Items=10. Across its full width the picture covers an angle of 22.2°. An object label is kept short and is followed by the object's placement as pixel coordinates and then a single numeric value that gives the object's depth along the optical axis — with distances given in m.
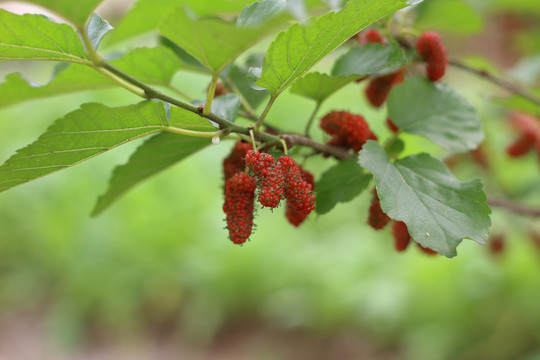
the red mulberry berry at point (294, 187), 0.50
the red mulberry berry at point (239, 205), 0.51
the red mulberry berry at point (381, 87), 0.59
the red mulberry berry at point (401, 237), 0.57
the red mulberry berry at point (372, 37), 0.56
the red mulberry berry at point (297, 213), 0.51
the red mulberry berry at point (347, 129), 0.54
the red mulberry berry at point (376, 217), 0.53
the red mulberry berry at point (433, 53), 0.56
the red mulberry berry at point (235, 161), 0.53
